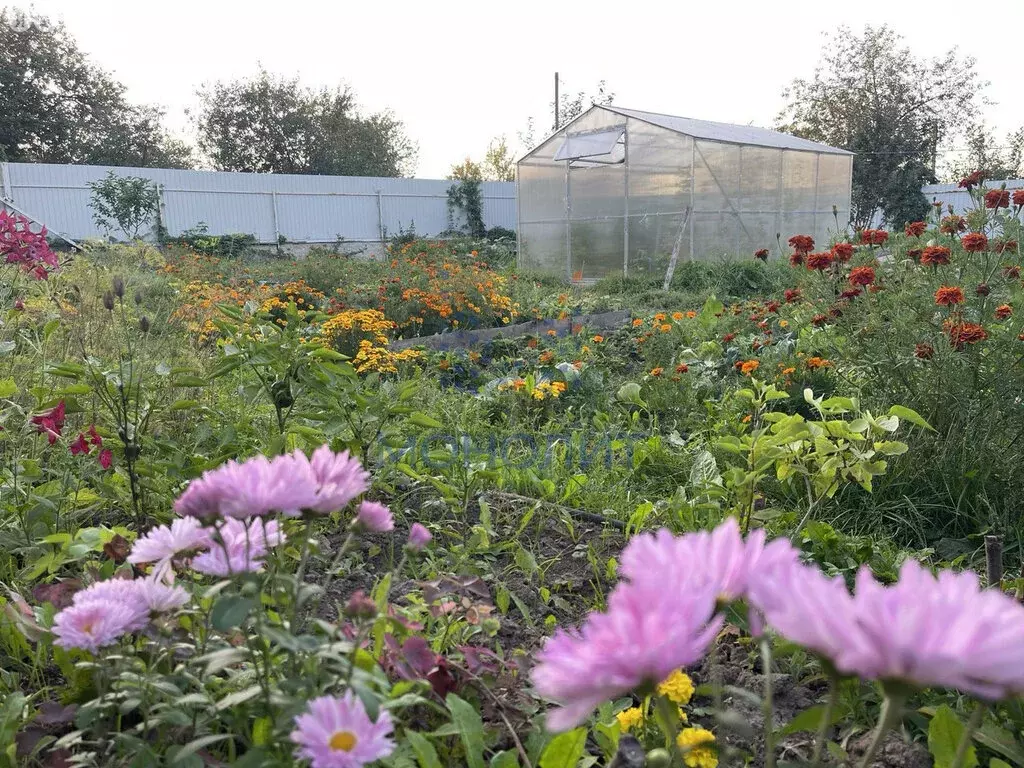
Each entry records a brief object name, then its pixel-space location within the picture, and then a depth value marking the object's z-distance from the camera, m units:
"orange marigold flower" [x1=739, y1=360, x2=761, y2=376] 3.27
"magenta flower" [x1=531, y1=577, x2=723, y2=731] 0.38
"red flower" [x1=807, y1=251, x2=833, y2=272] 2.85
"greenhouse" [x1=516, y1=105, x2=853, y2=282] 11.34
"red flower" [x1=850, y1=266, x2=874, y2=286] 2.55
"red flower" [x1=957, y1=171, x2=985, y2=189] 3.14
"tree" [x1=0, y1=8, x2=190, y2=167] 22.28
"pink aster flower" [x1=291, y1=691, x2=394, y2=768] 0.52
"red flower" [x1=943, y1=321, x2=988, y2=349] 2.23
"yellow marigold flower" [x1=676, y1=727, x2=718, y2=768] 0.93
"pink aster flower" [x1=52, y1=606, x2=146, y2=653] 0.68
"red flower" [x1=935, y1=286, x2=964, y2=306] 2.28
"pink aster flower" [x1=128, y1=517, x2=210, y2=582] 0.75
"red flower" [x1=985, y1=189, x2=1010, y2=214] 2.70
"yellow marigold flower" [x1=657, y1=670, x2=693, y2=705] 1.09
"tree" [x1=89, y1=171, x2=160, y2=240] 12.72
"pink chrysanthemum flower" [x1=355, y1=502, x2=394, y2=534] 0.69
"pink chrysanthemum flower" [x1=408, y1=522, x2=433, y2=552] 0.77
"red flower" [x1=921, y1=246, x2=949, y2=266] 2.47
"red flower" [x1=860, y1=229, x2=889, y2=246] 3.04
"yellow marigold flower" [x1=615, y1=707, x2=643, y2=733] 1.10
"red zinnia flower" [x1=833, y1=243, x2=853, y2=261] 2.81
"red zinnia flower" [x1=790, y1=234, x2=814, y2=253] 3.10
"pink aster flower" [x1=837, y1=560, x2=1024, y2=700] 0.35
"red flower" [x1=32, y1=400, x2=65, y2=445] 1.63
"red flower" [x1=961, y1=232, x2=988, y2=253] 2.57
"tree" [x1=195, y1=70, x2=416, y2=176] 26.58
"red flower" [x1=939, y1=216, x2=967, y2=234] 2.90
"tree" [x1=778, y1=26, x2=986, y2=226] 23.34
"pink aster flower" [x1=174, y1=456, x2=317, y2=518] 0.58
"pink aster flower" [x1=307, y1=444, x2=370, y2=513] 0.61
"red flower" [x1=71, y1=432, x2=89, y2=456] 1.68
